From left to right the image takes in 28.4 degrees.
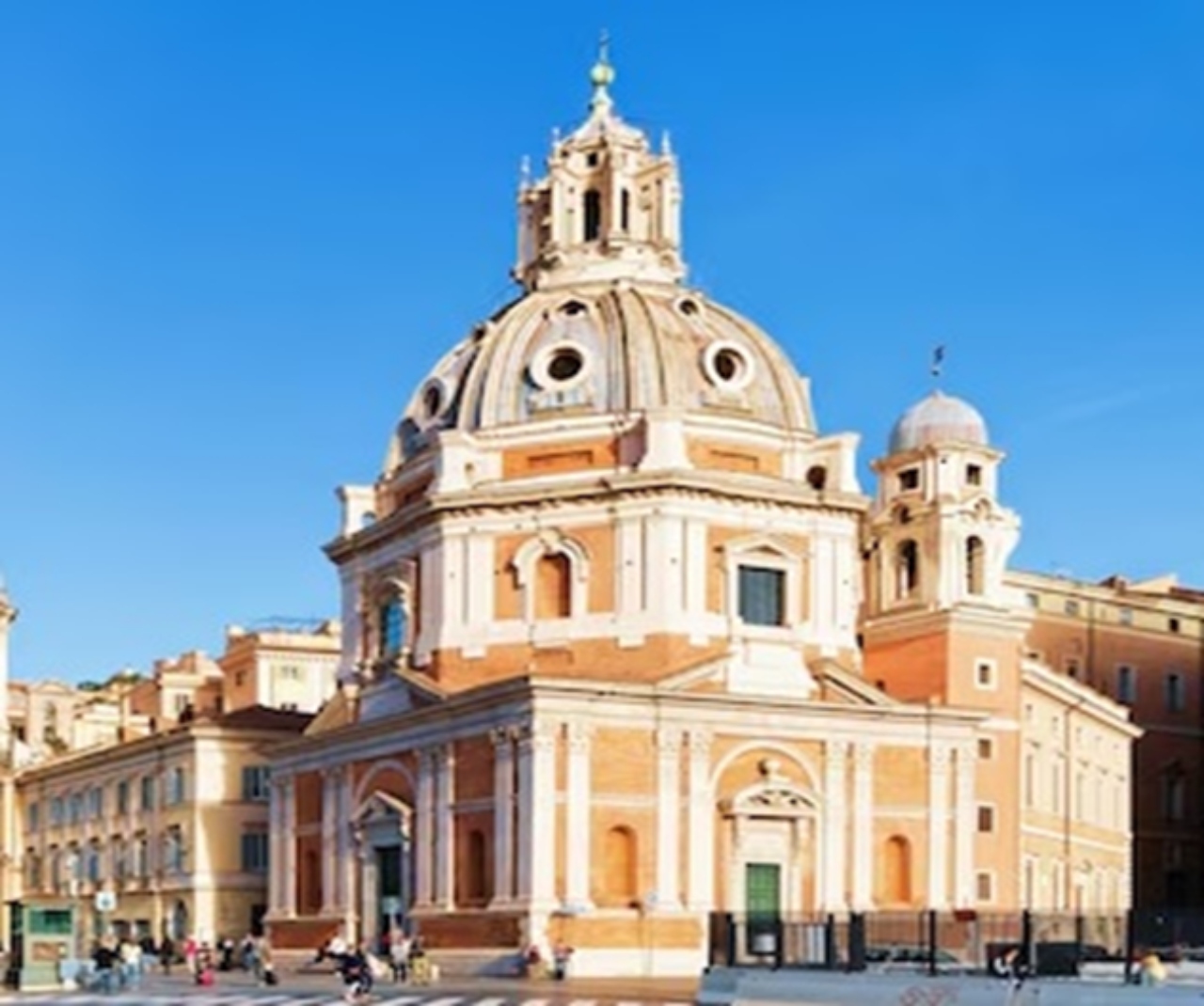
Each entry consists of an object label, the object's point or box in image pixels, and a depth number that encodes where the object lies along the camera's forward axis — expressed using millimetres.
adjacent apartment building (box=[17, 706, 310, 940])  84875
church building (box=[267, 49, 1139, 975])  63500
